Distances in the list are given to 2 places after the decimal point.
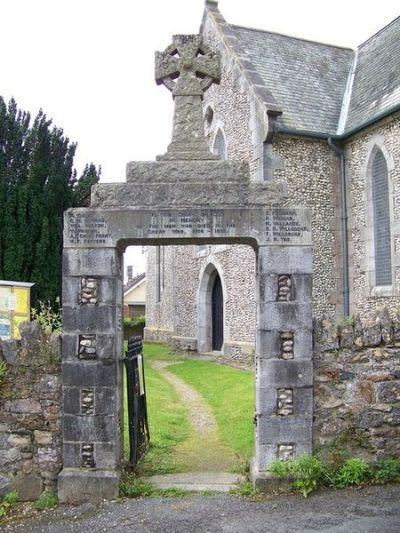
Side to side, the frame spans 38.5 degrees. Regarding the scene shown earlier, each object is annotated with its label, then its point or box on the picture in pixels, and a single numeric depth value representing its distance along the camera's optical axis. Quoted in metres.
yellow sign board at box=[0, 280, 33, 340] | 9.76
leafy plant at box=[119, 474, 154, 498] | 6.19
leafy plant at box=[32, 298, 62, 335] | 6.42
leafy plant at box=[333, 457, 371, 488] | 6.25
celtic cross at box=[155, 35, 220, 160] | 6.84
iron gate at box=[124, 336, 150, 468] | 6.81
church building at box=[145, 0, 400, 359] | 15.17
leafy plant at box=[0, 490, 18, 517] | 5.95
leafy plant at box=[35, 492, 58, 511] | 5.98
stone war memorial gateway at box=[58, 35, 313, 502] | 6.25
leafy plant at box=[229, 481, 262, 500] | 6.09
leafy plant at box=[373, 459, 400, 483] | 6.31
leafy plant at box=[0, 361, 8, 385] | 6.15
